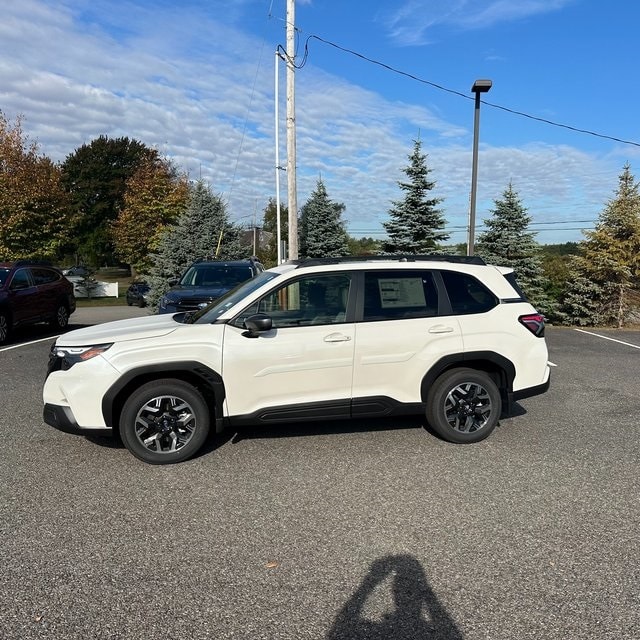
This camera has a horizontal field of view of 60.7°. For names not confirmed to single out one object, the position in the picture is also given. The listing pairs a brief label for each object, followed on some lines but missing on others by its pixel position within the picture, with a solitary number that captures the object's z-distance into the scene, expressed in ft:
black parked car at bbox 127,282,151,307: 97.88
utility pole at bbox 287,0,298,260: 42.37
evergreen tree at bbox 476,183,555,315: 69.10
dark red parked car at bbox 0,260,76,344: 37.50
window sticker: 16.75
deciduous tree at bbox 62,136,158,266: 185.78
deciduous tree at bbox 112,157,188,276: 126.93
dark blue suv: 33.06
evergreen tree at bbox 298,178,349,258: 90.48
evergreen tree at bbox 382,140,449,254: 64.23
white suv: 14.96
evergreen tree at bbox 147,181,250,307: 70.08
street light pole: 42.03
